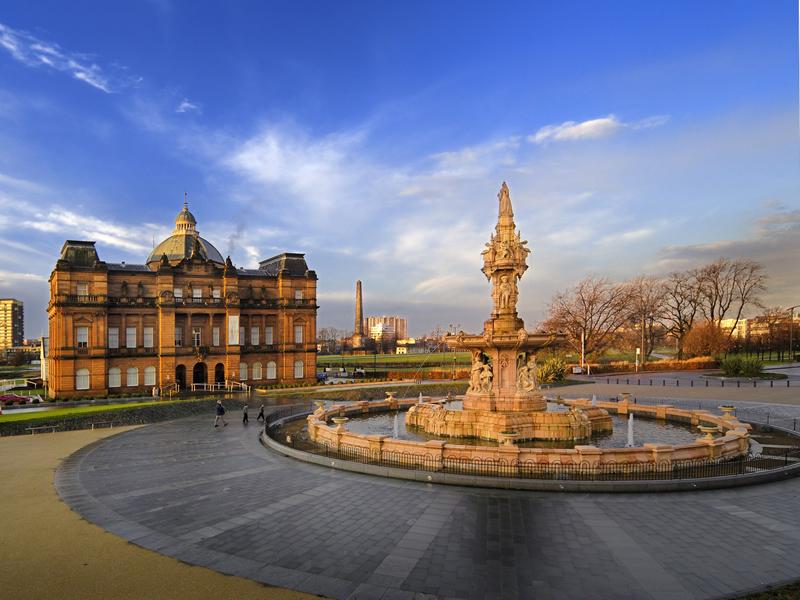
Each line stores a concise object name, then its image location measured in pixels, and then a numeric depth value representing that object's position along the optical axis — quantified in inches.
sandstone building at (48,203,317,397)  1919.3
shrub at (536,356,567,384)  2079.2
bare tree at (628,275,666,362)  2940.5
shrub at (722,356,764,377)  2073.1
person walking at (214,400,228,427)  1153.5
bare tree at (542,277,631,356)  2817.4
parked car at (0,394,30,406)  1713.8
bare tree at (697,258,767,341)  2942.9
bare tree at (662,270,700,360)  3048.7
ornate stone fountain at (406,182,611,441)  868.6
